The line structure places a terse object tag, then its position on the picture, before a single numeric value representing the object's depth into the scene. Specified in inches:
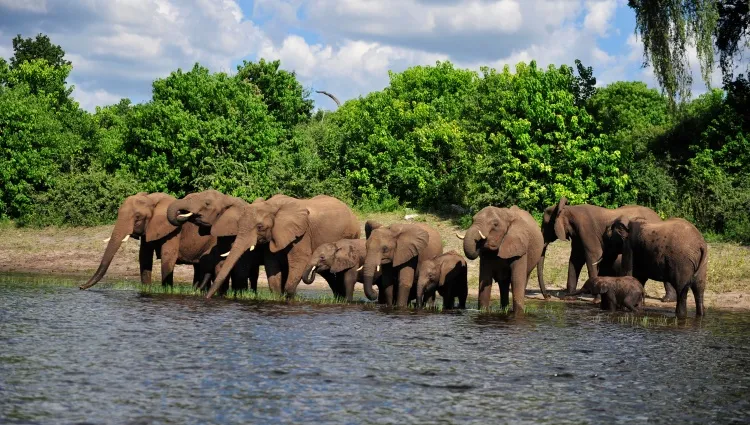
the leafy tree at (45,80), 2476.6
